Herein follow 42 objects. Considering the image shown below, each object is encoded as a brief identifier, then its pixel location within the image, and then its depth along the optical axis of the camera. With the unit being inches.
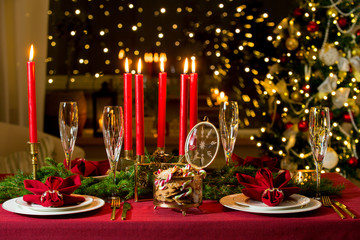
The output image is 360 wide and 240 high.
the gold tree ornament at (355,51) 179.4
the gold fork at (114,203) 83.2
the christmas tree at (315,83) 178.9
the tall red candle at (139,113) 92.0
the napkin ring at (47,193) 82.7
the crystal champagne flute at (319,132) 88.8
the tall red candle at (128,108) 93.2
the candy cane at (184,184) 82.7
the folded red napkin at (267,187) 83.8
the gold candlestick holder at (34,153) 89.0
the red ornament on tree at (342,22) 180.5
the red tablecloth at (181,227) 79.3
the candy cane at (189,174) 83.2
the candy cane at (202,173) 86.1
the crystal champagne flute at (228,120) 94.9
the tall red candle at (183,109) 93.8
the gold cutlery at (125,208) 81.4
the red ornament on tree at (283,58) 192.0
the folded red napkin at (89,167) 98.5
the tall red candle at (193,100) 93.8
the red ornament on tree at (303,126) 178.8
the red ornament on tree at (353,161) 177.5
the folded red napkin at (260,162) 102.5
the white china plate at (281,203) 82.9
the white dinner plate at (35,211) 80.9
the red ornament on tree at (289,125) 186.2
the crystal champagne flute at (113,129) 87.6
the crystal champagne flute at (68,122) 90.7
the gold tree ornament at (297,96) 184.4
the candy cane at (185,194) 82.6
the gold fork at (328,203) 82.8
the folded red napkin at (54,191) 82.4
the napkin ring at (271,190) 84.2
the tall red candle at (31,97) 87.4
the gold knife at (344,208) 82.4
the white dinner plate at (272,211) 81.8
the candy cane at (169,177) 82.5
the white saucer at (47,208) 81.7
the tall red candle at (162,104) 95.4
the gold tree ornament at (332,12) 181.2
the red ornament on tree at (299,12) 187.5
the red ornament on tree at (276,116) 193.8
